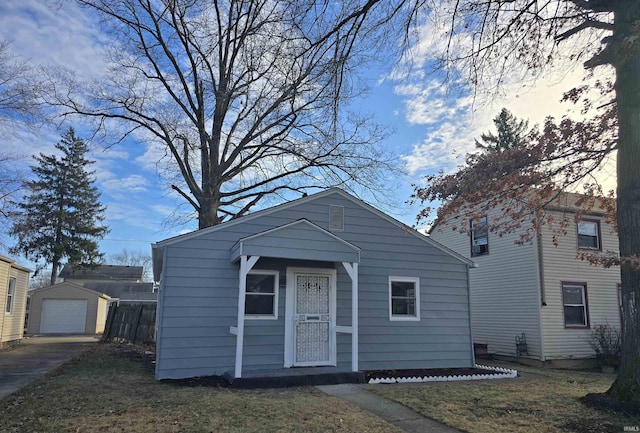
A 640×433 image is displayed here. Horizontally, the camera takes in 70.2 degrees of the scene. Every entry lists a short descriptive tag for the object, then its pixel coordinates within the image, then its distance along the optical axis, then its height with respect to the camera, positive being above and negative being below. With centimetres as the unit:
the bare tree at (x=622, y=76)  671 +355
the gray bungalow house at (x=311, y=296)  911 +5
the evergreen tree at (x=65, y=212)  3484 +638
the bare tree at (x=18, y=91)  1315 +613
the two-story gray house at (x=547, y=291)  1431 +31
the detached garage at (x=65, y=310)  2897 -100
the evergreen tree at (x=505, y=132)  3612 +1331
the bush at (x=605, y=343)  1420 -133
